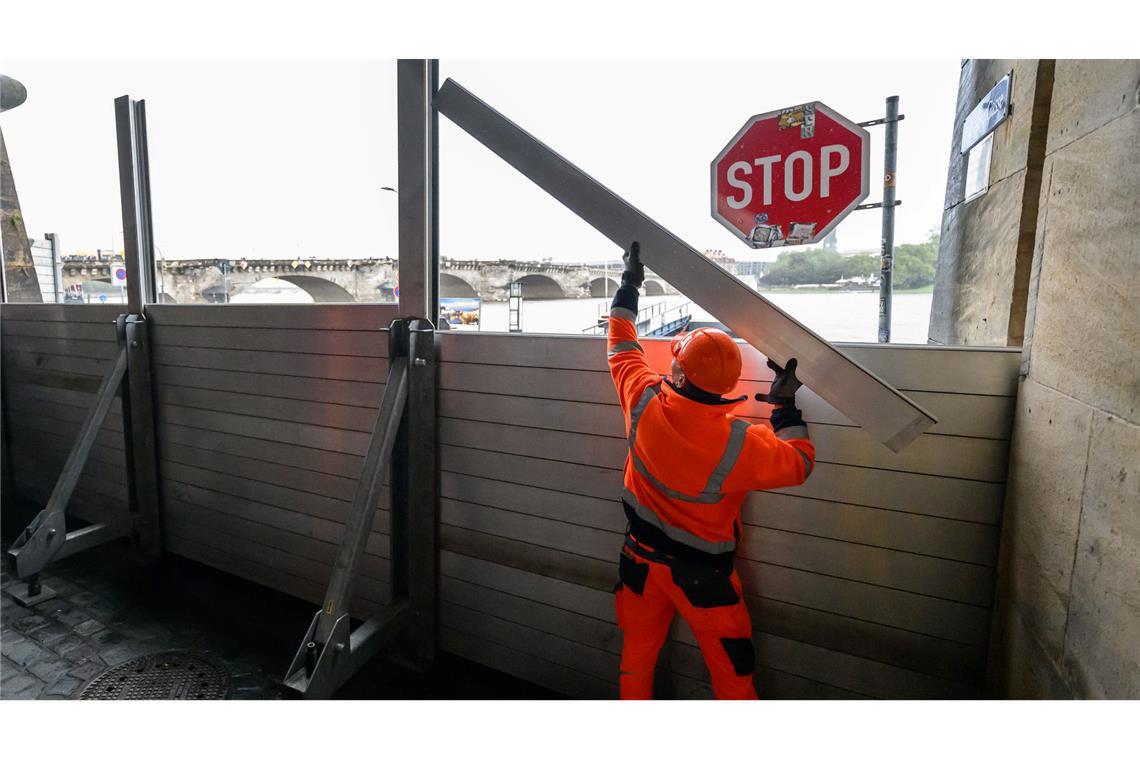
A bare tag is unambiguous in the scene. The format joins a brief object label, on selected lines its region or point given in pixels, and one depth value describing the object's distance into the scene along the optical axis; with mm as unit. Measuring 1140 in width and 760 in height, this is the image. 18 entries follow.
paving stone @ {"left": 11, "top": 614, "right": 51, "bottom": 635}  3366
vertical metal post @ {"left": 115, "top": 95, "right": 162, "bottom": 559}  3885
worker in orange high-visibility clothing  1829
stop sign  1909
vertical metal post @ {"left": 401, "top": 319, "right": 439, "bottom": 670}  2889
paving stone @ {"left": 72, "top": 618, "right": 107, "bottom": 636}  3355
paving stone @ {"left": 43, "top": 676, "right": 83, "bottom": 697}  2848
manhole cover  2818
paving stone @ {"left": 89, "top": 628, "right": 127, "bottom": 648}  3250
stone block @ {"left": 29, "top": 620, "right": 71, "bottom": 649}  3252
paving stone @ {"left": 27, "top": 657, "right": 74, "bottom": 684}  2957
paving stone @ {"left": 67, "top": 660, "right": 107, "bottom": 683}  2959
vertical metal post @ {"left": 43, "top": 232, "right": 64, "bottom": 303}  4977
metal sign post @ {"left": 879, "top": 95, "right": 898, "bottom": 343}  1886
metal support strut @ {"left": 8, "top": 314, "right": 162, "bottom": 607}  3662
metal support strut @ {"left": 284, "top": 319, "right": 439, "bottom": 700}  2414
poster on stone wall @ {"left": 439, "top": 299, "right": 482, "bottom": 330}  2912
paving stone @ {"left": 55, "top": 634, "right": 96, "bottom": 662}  3137
